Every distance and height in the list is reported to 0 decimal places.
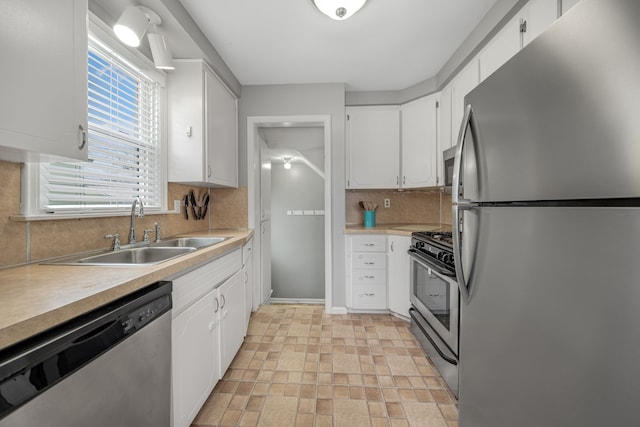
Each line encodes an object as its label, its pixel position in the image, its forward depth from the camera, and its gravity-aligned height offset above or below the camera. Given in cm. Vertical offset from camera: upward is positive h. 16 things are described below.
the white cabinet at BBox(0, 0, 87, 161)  79 +43
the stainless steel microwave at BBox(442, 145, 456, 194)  208 +39
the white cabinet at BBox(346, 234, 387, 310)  282 -60
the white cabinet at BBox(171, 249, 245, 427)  120 -63
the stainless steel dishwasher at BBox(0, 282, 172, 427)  57 -41
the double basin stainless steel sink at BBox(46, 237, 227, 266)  130 -23
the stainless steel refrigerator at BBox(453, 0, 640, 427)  51 -3
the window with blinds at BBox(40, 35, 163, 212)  134 +41
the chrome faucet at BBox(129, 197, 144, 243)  167 -4
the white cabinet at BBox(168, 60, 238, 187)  212 +71
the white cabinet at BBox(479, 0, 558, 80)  138 +105
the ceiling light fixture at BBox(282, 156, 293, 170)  434 +81
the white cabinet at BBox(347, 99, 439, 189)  300 +74
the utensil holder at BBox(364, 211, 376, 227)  311 -7
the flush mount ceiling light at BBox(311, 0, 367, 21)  164 +126
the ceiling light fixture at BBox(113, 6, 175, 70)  141 +100
